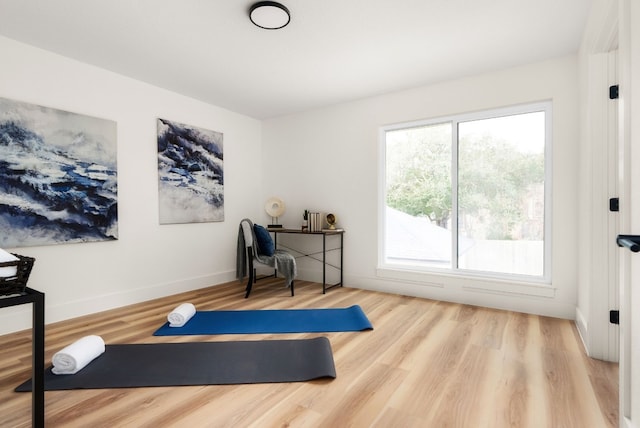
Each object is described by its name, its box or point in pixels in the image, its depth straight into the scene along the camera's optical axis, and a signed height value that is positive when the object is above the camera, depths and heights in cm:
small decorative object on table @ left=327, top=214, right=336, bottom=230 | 448 -13
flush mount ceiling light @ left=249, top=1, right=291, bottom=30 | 229 +145
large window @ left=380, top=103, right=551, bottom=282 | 338 +19
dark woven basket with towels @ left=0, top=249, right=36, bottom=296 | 134 -26
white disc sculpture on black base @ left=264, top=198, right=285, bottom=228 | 499 +6
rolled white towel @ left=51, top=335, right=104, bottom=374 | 207 -95
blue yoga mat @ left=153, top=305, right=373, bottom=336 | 285 -105
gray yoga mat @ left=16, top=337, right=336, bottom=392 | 199 -104
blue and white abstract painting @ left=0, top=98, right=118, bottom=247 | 279 +34
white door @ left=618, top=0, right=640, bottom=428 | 133 +3
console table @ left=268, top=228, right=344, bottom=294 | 426 -37
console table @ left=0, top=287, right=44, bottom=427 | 138 -61
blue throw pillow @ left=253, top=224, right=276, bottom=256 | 402 -40
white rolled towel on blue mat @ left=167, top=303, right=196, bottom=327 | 293 -96
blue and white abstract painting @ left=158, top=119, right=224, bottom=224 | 399 +49
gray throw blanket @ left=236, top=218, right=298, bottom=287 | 396 -63
